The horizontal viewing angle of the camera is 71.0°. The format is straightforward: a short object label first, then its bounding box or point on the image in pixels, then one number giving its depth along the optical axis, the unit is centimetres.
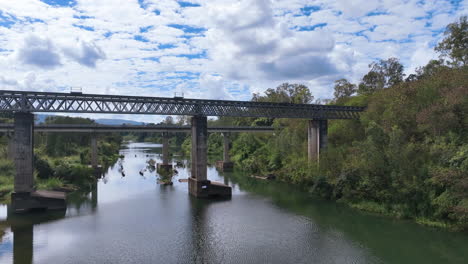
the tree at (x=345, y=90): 8369
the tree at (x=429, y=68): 5688
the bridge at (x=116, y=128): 6450
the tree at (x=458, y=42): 4631
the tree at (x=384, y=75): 7431
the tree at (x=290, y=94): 10506
